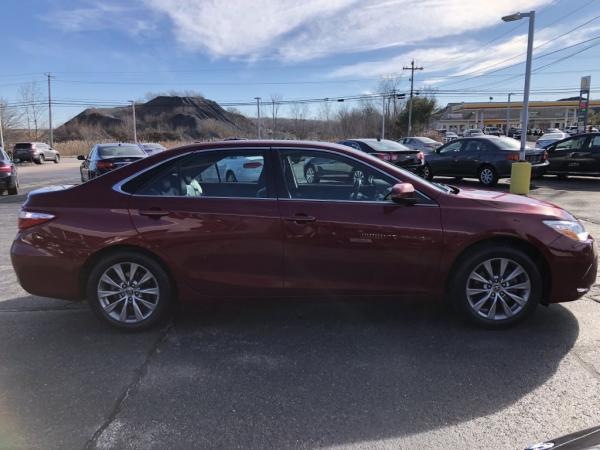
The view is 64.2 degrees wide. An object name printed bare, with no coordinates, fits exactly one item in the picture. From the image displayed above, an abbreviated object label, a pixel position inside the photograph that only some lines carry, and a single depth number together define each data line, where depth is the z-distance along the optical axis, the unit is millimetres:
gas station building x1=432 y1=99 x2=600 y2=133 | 104438
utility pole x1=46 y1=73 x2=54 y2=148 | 64500
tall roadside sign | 55222
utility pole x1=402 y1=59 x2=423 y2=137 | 60344
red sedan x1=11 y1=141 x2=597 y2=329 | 3928
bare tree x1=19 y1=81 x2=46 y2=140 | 79012
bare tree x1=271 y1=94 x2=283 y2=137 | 78738
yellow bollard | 12742
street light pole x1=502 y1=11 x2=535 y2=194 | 12758
